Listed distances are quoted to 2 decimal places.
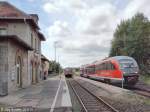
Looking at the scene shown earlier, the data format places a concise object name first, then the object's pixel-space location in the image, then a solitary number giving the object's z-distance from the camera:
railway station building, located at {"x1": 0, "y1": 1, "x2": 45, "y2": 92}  8.60
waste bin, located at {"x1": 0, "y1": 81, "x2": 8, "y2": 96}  8.37
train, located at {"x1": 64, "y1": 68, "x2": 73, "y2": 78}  27.75
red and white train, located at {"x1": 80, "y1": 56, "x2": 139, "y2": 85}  10.50
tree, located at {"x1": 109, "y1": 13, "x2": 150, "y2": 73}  25.89
